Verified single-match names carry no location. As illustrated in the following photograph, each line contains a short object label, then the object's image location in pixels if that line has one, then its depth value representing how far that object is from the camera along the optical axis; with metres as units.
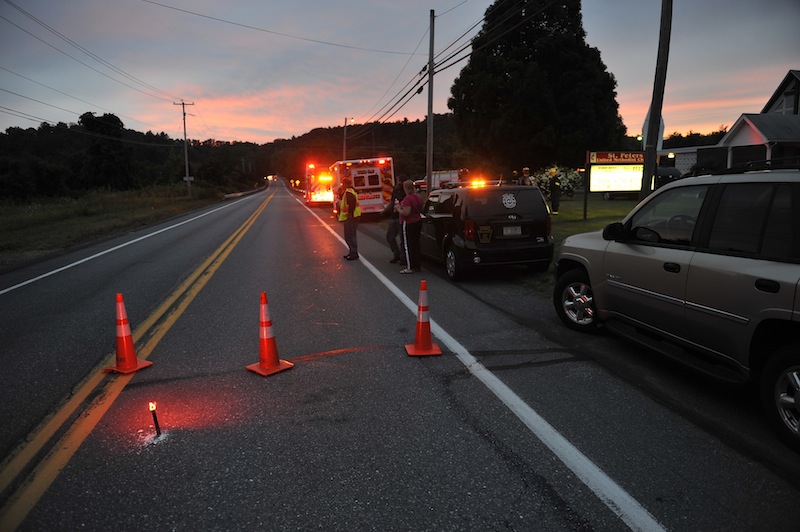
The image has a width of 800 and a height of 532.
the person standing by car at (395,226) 11.55
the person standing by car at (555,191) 19.82
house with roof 30.73
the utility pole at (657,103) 9.20
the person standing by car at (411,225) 10.17
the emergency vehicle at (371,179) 23.30
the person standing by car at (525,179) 17.98
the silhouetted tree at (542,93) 37.12
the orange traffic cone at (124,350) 5.02
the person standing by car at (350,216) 11.91
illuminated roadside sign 17.86
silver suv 3.46
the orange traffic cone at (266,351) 4.91
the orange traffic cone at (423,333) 5.36
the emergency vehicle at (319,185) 34.91
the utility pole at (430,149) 21.73
